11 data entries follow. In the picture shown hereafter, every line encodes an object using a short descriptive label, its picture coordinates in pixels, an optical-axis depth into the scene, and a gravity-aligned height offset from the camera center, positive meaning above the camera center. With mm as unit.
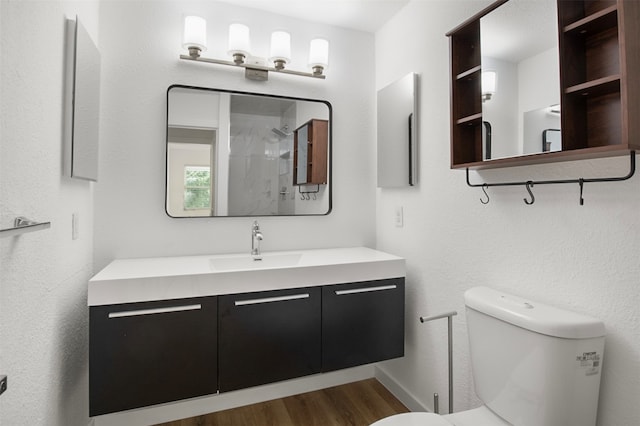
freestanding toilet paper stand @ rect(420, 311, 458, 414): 1473 -525
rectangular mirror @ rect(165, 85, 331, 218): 2018 +422
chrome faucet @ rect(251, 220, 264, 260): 2064 -96
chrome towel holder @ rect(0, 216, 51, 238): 806 -9
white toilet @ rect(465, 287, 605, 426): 1064 -444
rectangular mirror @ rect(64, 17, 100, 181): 1406 +525
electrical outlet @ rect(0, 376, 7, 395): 727 -332
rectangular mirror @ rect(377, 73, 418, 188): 2023 +557
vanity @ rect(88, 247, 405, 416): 1448 -456
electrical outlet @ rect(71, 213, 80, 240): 1513 -13
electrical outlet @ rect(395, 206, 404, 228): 2174 +41
